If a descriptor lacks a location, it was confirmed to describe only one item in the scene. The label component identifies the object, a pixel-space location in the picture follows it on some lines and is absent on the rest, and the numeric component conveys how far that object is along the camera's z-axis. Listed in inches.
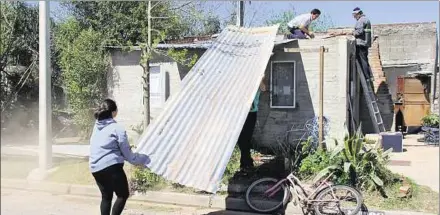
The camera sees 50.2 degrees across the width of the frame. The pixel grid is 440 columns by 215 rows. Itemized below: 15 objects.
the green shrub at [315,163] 302.7
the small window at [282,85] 392.2
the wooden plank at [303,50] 335.8
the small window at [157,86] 473.4
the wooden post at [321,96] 325.1
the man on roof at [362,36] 437.1
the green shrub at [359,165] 281.7
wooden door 628.4
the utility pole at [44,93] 318.7
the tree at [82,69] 505.7
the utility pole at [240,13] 477.7
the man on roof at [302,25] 390.9
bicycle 256.5
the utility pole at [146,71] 356.1
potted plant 507.5
